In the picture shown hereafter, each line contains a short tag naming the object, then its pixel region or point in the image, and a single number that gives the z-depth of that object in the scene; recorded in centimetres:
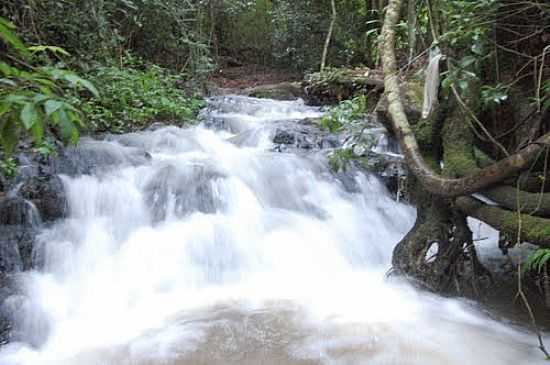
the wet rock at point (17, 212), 381
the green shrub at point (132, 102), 672
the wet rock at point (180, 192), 477
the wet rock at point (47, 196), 412
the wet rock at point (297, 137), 706
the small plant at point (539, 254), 225
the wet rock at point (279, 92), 1136
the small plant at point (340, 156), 389
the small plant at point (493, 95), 283
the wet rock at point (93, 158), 494
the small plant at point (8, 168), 420
